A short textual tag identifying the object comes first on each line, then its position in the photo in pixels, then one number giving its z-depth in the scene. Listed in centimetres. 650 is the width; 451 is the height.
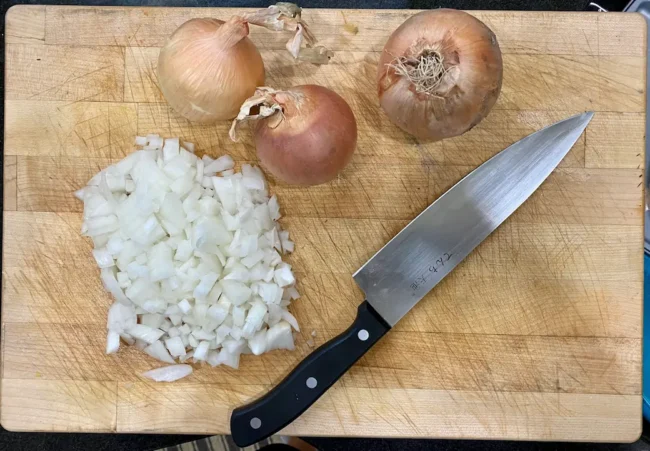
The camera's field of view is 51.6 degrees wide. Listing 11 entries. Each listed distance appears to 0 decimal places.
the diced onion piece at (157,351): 47
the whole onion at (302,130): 41
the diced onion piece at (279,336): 47
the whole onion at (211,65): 42
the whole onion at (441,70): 40
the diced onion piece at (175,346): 47
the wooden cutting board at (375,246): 48
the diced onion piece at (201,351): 47
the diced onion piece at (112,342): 47
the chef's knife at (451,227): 46
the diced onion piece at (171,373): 47
